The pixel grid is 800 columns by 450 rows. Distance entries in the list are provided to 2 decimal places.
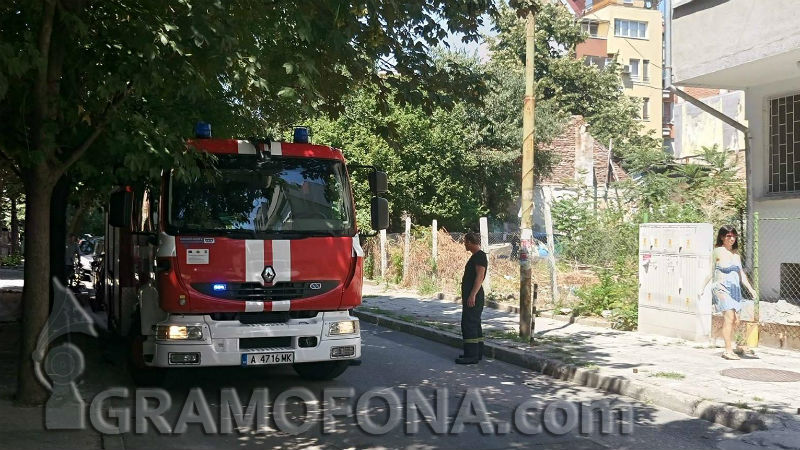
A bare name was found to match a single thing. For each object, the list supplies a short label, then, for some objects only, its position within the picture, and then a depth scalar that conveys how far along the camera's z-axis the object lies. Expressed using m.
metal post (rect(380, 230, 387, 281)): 25.98
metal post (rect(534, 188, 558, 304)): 16.02
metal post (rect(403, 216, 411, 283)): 23.56
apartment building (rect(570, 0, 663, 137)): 54.53
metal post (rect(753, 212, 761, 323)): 11.50
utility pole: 12.28
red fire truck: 8.24
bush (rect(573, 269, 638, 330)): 13.81
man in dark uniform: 11.02
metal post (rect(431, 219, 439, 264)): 22.27
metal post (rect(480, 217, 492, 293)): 18.45
